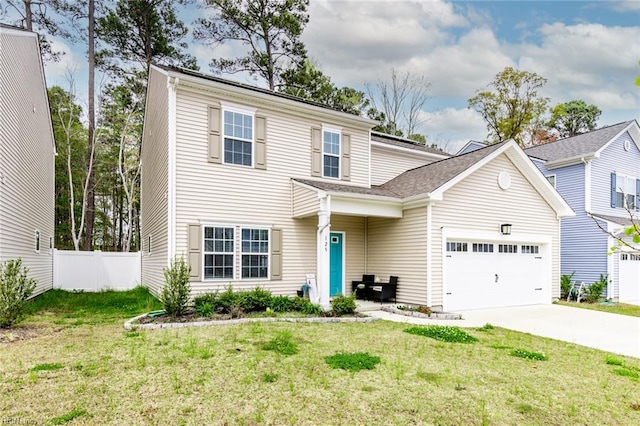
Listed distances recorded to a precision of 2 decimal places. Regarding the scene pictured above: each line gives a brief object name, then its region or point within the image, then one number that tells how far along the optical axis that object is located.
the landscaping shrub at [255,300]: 9.00
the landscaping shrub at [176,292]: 8.28
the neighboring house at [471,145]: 21.37
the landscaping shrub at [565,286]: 15.07
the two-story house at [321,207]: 10.20
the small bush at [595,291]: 14.64
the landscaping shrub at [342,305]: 9.19
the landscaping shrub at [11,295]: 7.04
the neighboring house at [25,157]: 9.62
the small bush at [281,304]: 9.31
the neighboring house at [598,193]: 15.41
